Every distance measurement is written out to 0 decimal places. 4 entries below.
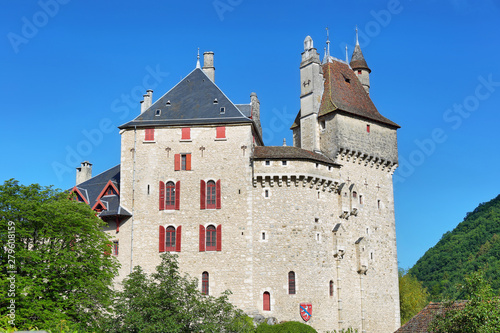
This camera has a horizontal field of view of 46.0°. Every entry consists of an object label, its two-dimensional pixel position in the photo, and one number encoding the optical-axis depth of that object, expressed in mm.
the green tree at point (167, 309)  31219
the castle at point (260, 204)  40938
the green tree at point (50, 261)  32094
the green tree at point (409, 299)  58125
